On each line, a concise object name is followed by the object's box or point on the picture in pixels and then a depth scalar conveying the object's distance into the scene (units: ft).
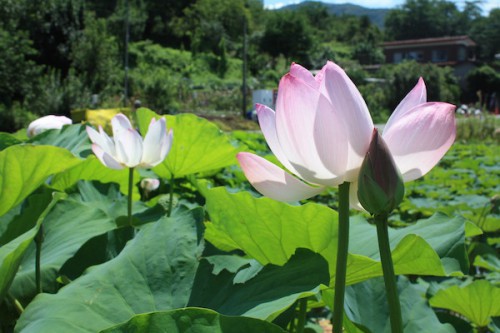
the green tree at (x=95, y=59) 45.11
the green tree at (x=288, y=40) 107.04
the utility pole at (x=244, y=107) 51.29
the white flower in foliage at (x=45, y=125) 3.56
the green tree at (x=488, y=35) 139.54
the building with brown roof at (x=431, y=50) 107.45
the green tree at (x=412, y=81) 64.28
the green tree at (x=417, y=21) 174.29
